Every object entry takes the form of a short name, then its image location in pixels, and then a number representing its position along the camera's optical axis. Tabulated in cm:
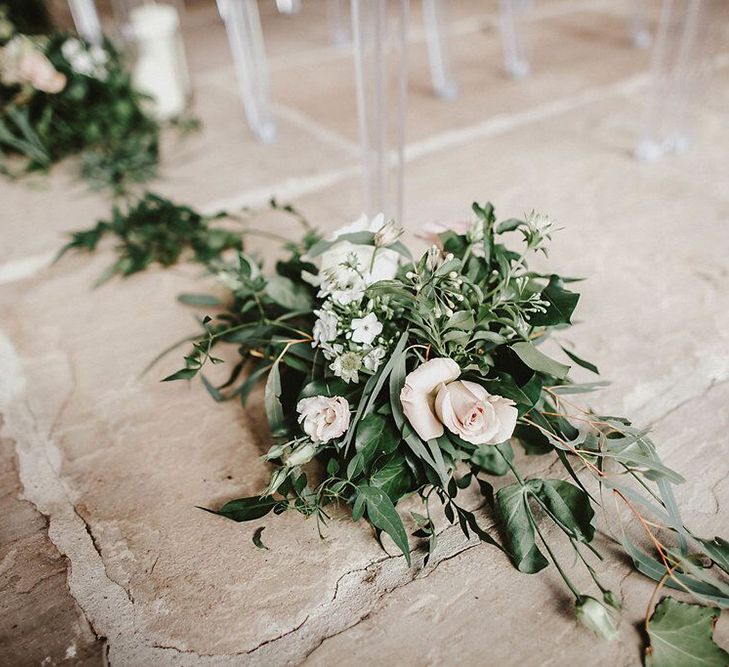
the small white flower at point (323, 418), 75
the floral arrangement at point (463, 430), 73
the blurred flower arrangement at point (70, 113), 177
